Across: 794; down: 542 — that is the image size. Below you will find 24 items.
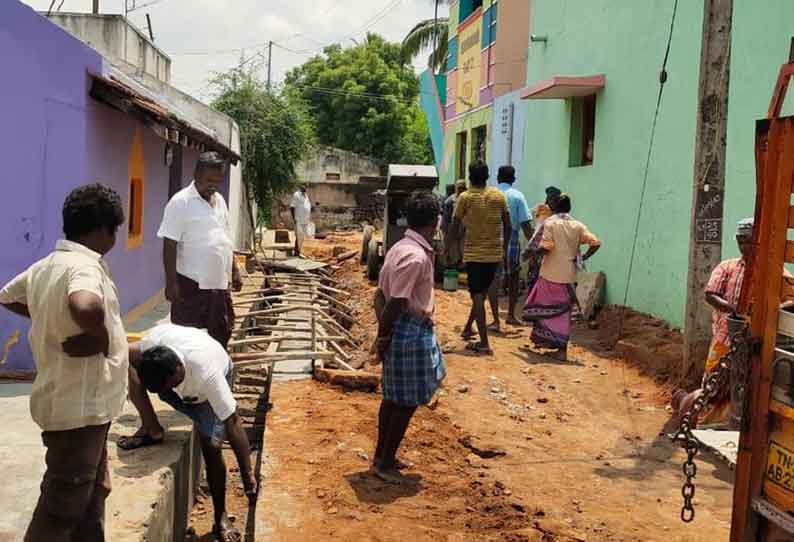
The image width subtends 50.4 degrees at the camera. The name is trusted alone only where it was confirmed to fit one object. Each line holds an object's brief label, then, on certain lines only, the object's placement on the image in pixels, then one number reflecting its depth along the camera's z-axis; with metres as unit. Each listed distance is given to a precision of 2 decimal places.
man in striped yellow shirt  8.23
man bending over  4.02
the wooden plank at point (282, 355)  7.55
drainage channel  7.58
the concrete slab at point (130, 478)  3.69
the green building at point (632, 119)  7.77
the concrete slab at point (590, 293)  11.06
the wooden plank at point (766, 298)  2.71
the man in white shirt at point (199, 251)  5.00
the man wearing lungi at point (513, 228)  9.74
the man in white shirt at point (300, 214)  18.80
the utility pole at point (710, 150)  6.45
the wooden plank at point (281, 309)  9.90
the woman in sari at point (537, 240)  8.45
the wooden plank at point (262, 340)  8.16
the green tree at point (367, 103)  44.03
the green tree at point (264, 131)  21.97
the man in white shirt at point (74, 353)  2.87
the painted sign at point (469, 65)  19.08
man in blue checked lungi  4.64
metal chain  2.86
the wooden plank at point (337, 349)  8.14
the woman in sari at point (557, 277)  8.25
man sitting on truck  5.27
